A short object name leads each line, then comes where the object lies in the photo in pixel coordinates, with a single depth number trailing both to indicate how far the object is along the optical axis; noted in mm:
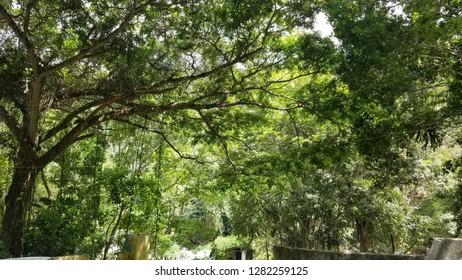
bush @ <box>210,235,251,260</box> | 11908
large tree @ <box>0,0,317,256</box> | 5926
